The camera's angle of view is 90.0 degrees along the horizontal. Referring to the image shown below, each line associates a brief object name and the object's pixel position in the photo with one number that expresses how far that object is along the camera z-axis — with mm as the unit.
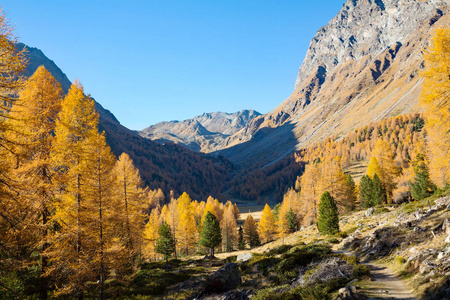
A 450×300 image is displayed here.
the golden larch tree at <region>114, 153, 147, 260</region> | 24016
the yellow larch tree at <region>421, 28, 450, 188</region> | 15570
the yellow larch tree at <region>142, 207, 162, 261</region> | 42456
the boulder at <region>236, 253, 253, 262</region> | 34034
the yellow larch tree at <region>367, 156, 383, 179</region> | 48938
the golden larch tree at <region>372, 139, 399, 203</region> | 46531
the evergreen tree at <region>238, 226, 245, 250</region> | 61466
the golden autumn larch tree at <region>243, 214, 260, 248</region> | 63625
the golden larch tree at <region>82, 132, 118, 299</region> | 14773
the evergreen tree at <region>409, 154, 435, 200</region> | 43312
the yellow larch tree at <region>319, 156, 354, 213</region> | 38625
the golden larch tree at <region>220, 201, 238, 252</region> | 63469
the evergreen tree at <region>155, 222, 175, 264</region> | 39188
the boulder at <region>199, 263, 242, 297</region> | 17609
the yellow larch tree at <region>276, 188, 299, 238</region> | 53812
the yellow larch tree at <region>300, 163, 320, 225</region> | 39281
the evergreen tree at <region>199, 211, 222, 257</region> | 44688
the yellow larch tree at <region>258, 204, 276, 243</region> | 61281
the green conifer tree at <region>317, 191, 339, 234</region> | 31828
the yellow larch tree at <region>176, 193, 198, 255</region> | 48375
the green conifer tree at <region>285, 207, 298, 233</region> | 54781
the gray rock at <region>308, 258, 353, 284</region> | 12005
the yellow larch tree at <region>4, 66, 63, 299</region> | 13344
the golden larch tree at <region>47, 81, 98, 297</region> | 13523
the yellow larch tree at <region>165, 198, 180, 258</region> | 46784
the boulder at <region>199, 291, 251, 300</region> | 14508
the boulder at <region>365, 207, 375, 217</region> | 37459
